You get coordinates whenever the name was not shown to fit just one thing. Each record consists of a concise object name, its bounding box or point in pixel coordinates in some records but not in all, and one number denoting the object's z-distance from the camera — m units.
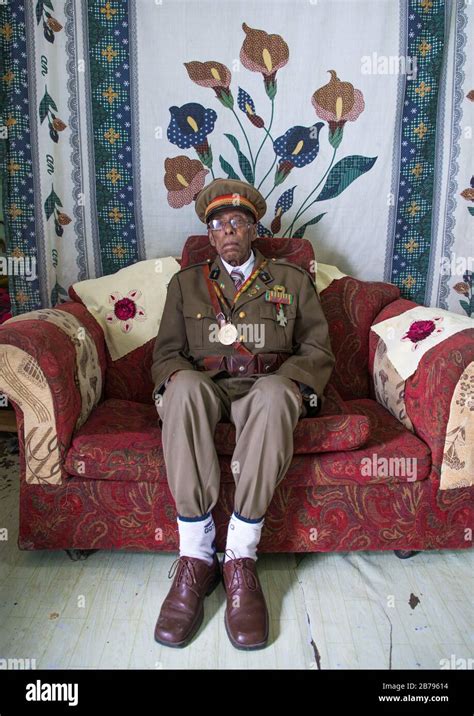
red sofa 1.60
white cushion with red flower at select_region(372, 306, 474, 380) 1.77
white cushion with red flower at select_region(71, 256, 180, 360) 2.12
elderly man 1.48
